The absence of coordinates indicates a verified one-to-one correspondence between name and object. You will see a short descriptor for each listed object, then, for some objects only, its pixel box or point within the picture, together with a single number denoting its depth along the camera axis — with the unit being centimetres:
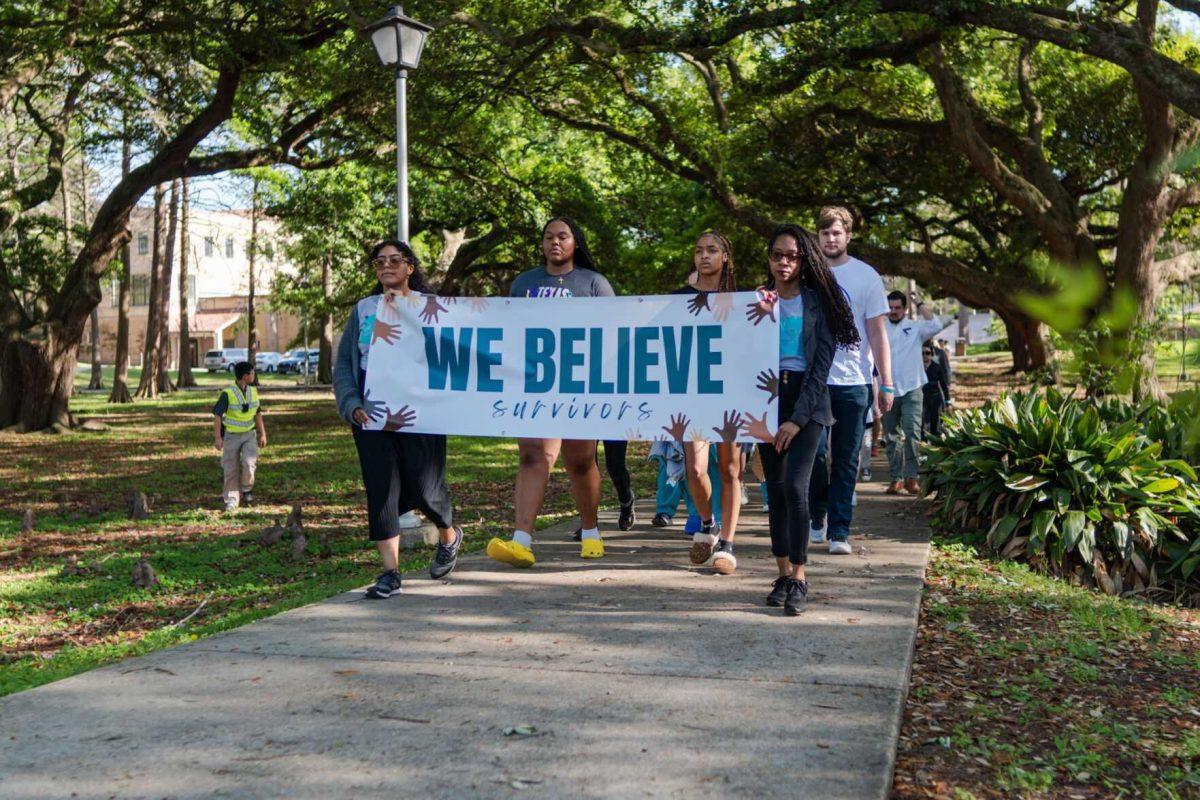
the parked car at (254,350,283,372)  6829
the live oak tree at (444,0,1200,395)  1388
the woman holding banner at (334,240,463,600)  607
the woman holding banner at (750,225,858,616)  572
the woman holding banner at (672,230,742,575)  664
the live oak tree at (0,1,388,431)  1667
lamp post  899
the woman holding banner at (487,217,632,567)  677
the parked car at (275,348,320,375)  6694
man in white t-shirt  709
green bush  754
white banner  631
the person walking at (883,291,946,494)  1047
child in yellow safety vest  1153
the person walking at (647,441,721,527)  809
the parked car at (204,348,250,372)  6850
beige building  8006
